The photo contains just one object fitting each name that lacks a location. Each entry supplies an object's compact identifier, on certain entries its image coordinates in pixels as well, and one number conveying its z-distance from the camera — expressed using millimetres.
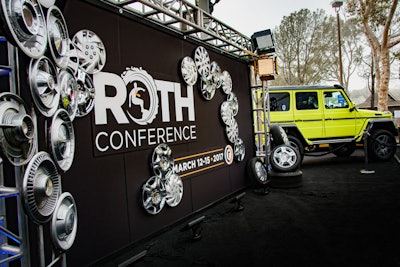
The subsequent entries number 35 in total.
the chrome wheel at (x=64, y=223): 1929
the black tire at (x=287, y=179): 5648
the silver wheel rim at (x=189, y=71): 4086
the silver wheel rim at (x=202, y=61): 4438
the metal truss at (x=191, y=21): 3137
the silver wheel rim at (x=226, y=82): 5230
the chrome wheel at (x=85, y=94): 2557
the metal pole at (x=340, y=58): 15355
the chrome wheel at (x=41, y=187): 1647
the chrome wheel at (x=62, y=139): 1997
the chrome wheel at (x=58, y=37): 1967
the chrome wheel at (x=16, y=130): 1554
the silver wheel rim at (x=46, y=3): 1910
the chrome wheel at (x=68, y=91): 2181
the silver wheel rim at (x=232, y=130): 5238
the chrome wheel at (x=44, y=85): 1763
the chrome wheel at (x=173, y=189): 3633
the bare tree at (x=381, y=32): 13461
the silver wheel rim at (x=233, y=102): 5418
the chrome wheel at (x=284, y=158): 5750
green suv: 7438
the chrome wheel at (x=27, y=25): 1523
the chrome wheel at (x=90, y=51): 2611
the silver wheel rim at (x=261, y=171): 5662
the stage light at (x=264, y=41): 5739
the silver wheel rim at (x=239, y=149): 5479
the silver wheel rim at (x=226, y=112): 5078
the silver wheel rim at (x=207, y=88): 4554
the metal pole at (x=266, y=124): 6088
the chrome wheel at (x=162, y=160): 3477
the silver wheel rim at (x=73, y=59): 2459
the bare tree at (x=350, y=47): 21125
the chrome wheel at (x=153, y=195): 3293
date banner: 3979
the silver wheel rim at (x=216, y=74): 4849
